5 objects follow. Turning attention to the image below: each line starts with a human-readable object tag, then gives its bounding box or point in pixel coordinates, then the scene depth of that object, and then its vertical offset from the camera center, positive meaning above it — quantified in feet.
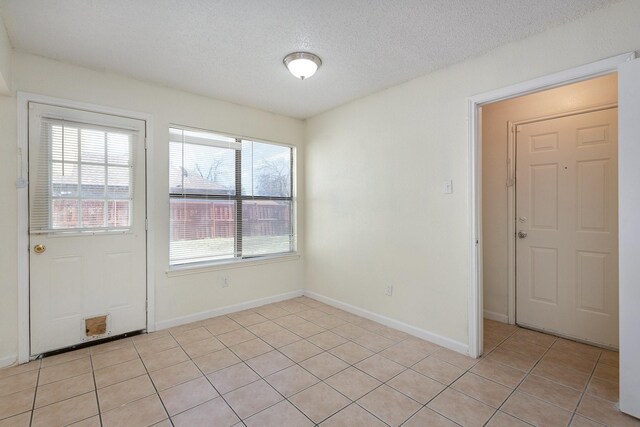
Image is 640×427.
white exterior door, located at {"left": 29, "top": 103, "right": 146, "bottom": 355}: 8.23 -0.36
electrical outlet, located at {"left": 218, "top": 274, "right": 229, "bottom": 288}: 11.62 -2.55
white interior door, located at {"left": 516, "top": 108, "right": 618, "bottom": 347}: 8.66 -0.37
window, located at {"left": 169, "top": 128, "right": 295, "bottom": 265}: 10.80 +0.65
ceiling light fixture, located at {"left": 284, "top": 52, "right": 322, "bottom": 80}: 8.05 +4.09
